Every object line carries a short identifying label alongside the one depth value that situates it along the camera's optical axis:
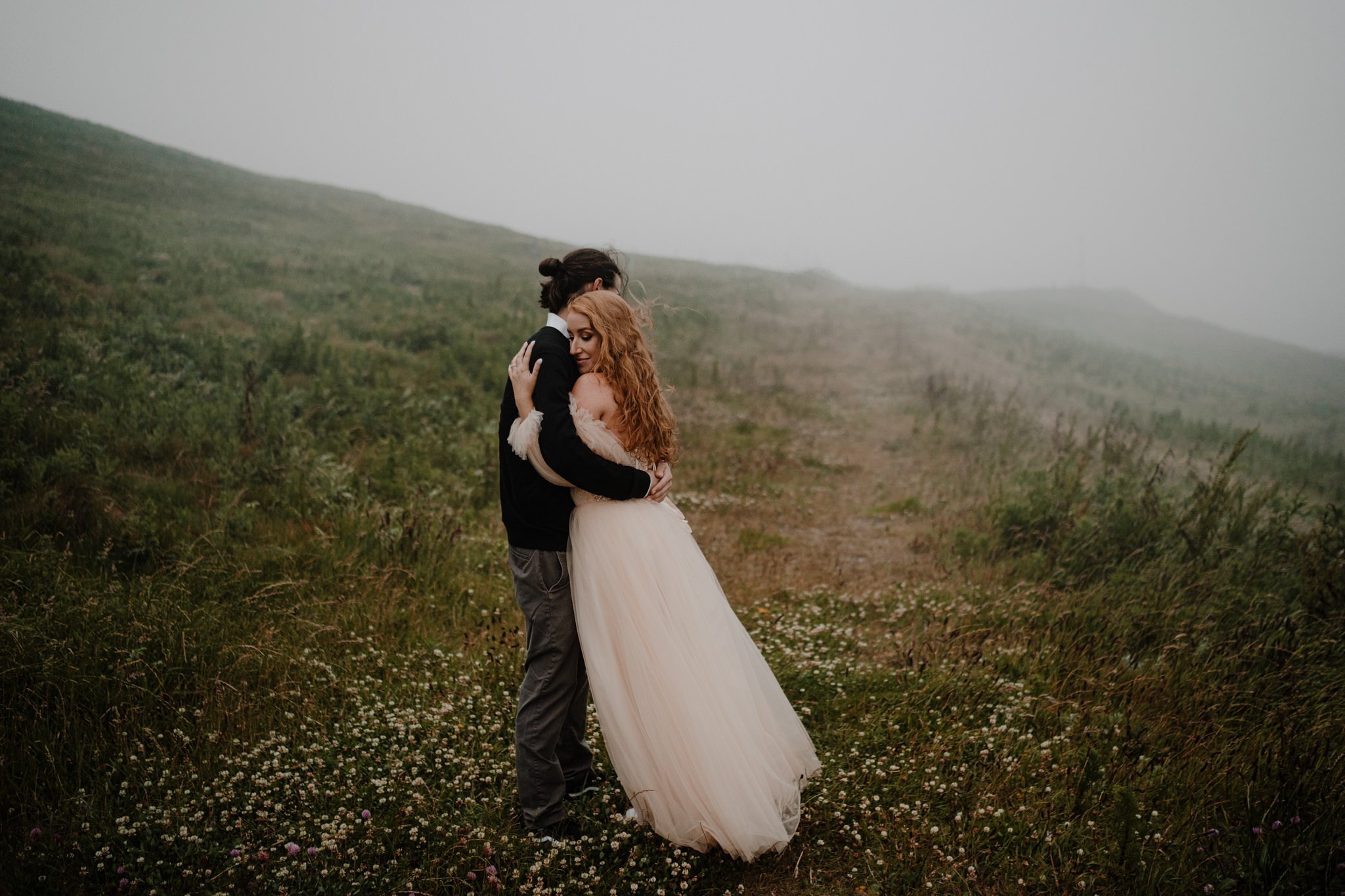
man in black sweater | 3.20
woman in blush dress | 3.05
